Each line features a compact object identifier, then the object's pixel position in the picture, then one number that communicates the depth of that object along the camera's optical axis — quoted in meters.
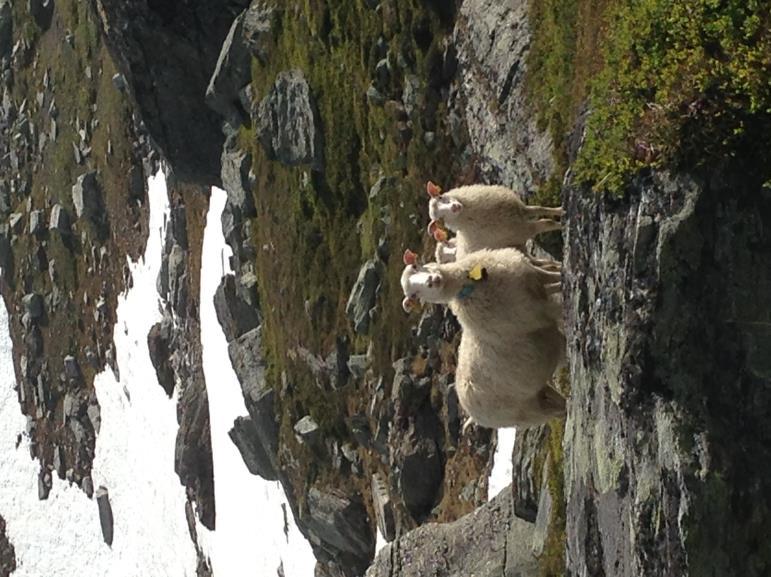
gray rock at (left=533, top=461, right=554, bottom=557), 16.59
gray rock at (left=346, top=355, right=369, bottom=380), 30.18
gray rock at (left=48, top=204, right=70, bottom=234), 51.94
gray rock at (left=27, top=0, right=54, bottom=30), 52.69
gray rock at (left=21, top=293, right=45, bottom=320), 54.25
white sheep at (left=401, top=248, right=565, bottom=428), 12.89
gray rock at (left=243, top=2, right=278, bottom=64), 31.94
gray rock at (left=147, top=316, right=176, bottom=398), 43.50
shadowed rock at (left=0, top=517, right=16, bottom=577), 53.44
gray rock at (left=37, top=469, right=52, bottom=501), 52.53
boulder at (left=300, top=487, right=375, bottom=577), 30.88
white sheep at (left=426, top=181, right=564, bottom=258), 14.77
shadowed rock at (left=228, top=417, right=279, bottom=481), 35.91
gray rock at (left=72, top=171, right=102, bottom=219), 49.56
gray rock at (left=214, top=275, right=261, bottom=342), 37.00
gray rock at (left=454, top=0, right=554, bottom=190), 16.84
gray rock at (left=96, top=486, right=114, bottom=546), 47.56
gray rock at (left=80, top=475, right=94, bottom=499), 49.28
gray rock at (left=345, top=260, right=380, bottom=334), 29.14
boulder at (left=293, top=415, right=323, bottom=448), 32.28
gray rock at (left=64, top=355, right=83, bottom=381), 50.66
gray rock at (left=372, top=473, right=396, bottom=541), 28.75
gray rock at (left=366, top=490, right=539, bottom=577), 18.50
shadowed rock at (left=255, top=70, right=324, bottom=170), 30.66
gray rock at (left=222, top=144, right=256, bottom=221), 34.66
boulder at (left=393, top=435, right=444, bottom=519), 26.89
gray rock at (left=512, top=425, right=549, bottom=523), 17.91
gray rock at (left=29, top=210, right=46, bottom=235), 54.06
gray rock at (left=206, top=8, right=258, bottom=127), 32.81
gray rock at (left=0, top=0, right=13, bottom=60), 55.72
